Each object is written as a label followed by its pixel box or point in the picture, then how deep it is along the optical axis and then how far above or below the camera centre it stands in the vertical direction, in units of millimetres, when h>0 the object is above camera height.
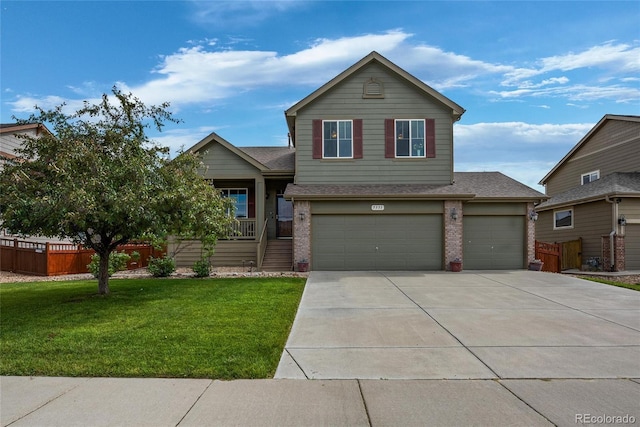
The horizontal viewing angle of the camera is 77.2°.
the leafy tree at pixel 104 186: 7512 +739
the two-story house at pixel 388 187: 15203 +1426
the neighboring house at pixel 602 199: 16734 +1084
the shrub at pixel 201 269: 13372 -1538
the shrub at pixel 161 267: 13641 -1505
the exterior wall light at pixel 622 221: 16531 +101
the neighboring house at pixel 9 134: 18516 +4136
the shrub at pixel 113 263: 12945 -1358
